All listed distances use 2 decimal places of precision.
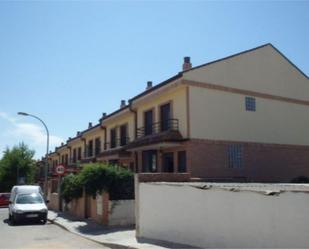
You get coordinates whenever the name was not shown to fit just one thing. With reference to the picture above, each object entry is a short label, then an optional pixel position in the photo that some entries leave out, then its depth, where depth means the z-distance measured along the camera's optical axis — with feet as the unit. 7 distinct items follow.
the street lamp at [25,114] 66.18
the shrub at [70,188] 53.13
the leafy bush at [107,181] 41.77
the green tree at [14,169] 143.35
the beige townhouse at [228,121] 49.94
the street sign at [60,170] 56.84
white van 49.38
